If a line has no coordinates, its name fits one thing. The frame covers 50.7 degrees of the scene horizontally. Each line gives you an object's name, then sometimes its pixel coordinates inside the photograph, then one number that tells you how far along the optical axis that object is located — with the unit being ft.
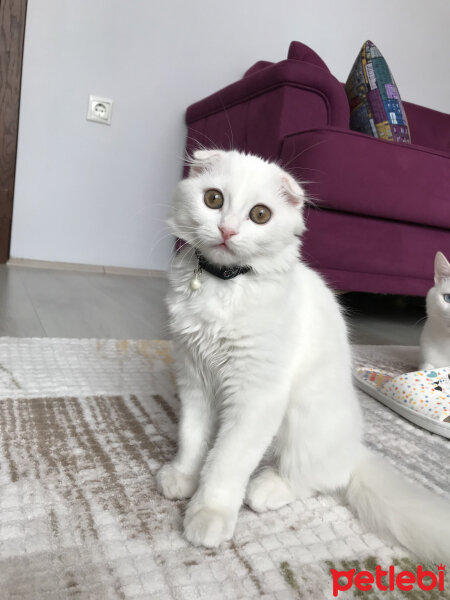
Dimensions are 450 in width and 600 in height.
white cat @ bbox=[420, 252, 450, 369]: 4.94
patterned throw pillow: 7.04
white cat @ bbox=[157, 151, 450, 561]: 2.26
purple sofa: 6.12
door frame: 7.41
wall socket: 8.09
